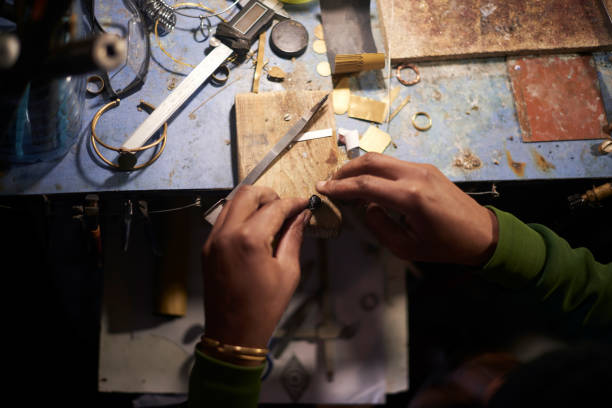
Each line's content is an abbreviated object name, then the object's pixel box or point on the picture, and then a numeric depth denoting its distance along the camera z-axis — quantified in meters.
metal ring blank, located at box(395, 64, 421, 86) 0.88
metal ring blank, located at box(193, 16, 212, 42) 0.89
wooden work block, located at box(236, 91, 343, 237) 0.83
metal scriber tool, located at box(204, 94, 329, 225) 0.82
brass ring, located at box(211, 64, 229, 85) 0.88
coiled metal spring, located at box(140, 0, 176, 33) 0.87
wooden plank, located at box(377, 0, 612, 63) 0.88
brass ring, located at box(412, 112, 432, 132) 0.87
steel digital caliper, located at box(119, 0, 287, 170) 0.85
